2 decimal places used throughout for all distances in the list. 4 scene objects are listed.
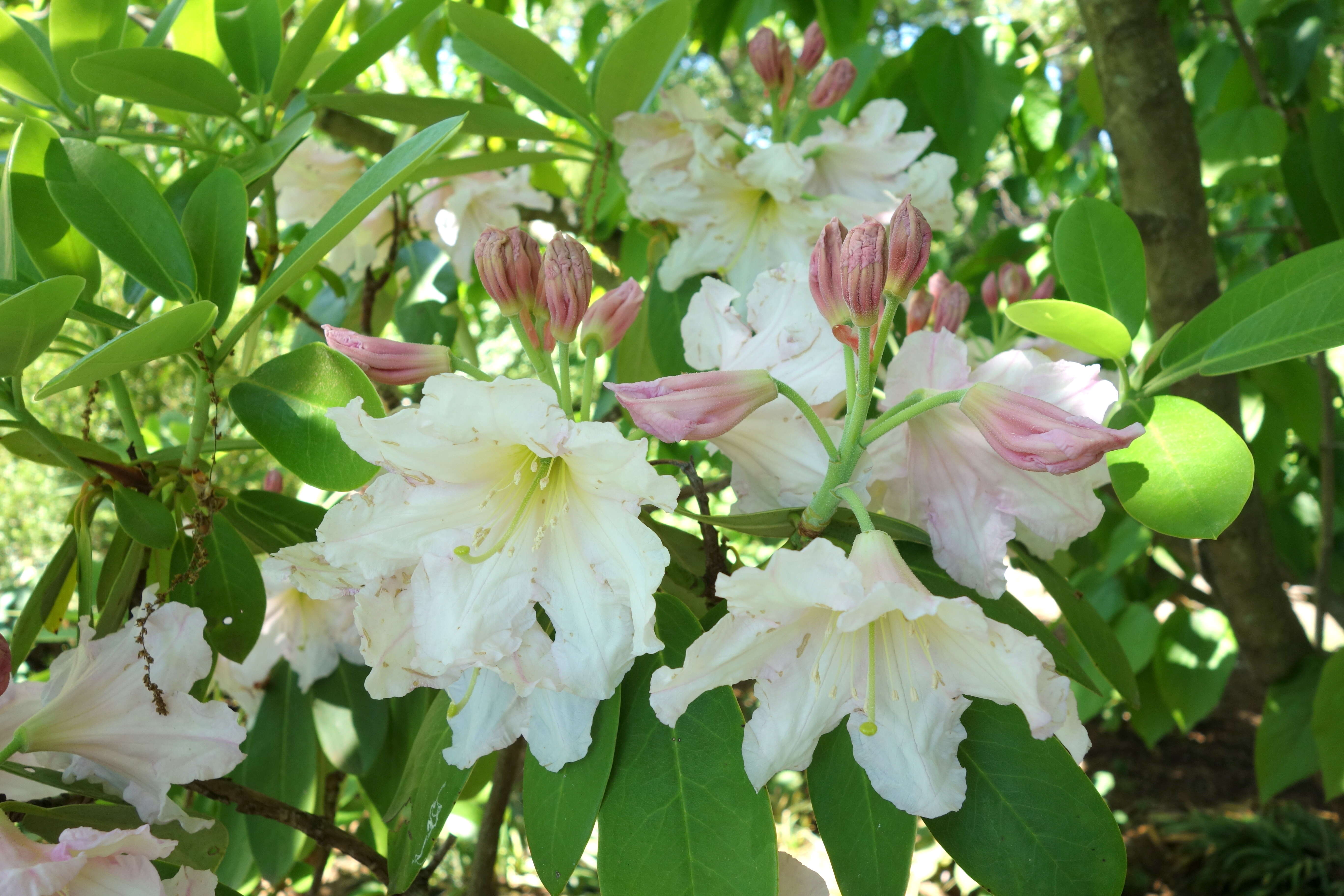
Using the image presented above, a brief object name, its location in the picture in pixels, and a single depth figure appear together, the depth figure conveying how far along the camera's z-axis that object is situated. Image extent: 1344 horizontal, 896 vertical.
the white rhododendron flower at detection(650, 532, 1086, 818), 0.54
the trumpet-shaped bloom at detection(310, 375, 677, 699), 0.58
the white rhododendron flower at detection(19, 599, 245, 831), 0.73
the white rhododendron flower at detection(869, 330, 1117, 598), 0.66
